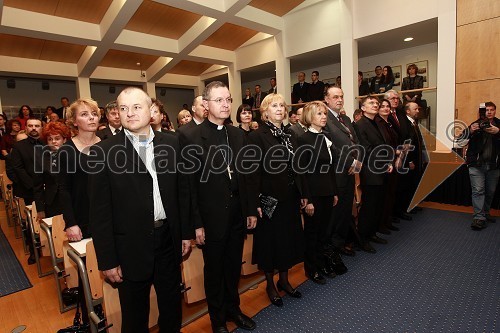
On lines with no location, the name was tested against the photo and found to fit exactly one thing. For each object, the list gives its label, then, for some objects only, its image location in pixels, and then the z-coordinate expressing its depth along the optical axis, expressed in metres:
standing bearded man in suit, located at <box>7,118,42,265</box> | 3.54
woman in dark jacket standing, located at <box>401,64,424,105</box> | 5.90
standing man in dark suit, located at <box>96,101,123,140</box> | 3.02
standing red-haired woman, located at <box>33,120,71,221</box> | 2.73
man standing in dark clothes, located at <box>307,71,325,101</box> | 7.96
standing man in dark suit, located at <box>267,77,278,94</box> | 8.55
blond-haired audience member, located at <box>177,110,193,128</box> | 3.84
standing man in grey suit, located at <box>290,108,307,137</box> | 3.15
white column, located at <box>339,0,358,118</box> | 6.60
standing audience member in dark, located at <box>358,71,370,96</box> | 7.25
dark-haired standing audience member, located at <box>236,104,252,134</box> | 3.64
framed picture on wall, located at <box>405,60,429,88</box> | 7.81
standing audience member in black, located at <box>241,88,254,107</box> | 9.35
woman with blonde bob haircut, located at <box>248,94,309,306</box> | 2.30
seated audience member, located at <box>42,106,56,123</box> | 7.34
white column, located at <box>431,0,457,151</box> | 5.12
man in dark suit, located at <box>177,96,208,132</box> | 3.07
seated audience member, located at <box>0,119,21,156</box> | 5.20
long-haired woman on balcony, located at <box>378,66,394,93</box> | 7.05
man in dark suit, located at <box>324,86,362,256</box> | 2.96
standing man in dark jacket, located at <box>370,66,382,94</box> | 7.18
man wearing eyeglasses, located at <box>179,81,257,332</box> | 1.92
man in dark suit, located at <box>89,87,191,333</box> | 1.49
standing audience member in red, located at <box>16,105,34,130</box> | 6.10
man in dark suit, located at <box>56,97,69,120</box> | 8.53
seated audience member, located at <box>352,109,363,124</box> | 5.10
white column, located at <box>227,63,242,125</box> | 9.77
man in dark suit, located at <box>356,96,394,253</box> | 3.33
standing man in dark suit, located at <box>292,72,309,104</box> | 8.21
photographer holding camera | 3.77
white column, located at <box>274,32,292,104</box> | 8.09
